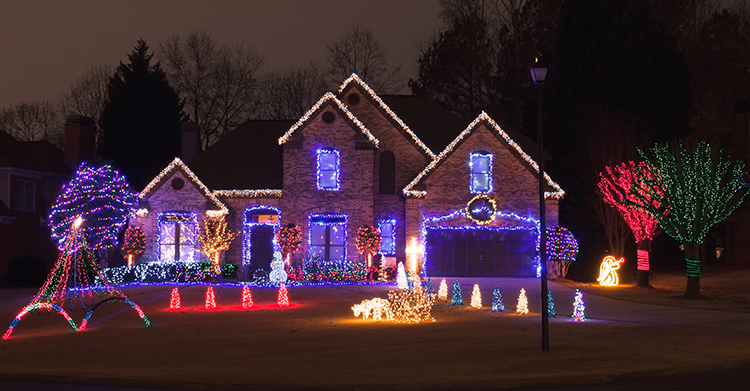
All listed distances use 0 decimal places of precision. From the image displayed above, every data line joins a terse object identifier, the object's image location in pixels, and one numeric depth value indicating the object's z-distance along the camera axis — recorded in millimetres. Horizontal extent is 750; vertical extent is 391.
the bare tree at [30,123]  70500
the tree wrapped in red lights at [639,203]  31828
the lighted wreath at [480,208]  39062
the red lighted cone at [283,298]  26069
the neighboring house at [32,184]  40531
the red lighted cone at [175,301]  25556
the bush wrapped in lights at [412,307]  21078
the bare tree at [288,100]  64250
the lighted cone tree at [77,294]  20219
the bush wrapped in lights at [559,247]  38562
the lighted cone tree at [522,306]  22844
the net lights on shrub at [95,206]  40312
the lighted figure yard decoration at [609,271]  35375
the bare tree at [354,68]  56500
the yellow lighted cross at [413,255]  38406
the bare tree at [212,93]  62844
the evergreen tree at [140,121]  60156
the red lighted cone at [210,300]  25516
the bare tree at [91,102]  67125
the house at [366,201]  39156
